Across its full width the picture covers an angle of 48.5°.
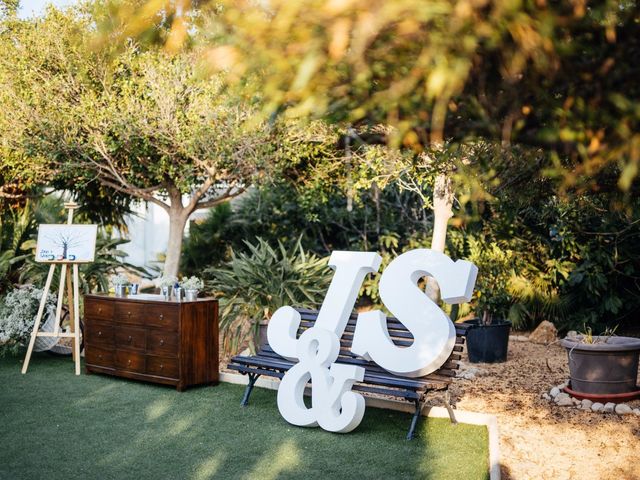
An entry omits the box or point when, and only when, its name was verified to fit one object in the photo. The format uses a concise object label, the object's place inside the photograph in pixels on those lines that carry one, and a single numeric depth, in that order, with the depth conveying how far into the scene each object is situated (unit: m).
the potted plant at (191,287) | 7.02
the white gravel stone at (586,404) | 6.10
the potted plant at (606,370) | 6.10
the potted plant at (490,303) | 8.28
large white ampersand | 5.30
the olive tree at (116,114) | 8.56
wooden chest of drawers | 6.80
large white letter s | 5.41
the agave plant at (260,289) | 8.38
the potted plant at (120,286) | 7.62
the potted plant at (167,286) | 7.24
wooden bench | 5.29
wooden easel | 7.72
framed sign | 7.98
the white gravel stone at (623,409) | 5.90
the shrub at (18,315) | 8.38
